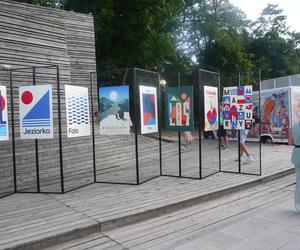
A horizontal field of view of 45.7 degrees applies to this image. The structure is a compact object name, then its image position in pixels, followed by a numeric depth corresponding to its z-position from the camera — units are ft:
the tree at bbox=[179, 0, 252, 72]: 104.32
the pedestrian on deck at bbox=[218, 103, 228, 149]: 48.03
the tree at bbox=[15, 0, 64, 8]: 75.72
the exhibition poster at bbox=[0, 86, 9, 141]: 22.54
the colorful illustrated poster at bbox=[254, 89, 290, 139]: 52.54
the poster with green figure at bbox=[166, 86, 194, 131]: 27.94
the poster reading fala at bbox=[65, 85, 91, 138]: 23.40
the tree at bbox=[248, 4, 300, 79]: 124.36
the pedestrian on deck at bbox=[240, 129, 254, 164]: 33.32
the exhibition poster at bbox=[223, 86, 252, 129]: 29.55
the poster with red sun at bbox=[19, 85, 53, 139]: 22.91
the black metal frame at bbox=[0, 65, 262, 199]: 23.65
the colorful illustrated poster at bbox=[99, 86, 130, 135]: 24.90
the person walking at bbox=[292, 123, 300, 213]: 19.84
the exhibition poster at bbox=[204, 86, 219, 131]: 28.37
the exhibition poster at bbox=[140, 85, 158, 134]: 25.99
